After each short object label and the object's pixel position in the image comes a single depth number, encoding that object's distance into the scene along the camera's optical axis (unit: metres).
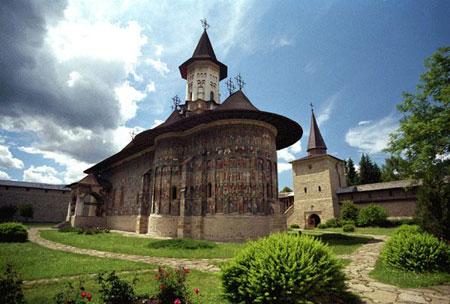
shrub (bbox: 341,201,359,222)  23.66
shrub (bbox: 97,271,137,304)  3.75
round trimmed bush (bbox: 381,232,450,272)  6.15
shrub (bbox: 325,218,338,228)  24.90
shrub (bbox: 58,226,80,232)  19.62
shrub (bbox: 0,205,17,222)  29.97
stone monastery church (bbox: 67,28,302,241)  14.51
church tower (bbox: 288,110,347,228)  27.67
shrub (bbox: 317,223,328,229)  25.23
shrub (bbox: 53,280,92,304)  4.07
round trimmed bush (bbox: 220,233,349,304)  3.52
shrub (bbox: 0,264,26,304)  3.05
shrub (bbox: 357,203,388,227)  21.62
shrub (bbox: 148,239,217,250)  10.87
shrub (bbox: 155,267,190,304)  3.82
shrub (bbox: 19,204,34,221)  31.64
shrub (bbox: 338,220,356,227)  21.92
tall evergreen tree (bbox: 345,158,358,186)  37.00
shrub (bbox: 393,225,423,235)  8.57
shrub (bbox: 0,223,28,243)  12.57
